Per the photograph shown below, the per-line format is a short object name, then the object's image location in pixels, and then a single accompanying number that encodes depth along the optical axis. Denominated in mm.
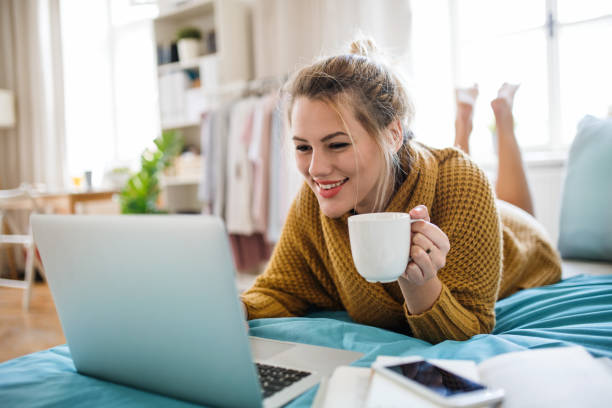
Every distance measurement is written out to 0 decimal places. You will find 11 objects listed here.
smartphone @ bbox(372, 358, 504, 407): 485
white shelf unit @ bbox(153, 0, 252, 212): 3439
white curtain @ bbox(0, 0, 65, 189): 4895
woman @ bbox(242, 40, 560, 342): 909
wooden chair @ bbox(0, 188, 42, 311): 3266
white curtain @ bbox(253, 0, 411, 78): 2928
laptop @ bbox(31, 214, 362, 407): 525
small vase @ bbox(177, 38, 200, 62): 3596
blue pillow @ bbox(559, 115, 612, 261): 1554
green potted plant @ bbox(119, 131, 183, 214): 3525
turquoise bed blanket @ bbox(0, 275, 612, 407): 667
